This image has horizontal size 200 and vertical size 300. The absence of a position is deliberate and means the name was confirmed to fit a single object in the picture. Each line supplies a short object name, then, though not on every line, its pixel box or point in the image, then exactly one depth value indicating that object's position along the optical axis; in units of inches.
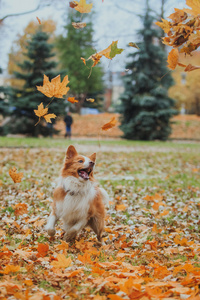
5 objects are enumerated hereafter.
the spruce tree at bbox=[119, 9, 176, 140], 933.8
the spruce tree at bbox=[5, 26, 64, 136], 850.1
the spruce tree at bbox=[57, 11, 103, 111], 1363.2
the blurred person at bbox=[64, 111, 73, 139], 793.2
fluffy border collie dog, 149.4
